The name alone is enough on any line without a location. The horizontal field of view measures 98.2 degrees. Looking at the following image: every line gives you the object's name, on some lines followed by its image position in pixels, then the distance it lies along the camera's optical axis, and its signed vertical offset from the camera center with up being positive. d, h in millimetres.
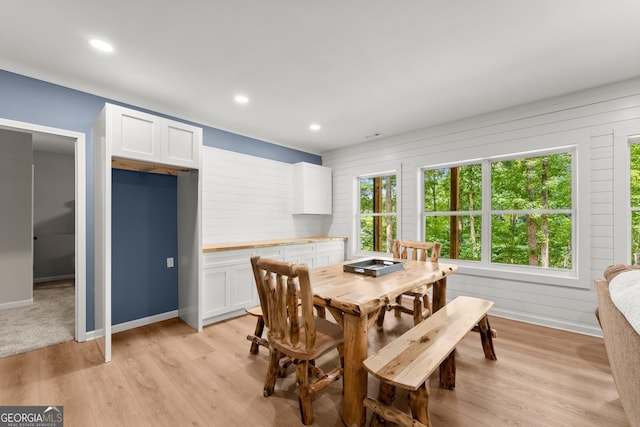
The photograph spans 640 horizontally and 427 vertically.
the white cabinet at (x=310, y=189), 4688 +410
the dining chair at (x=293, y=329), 1596 -736
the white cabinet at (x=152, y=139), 2471 +726
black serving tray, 2264 -482
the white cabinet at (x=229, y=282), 3152 -835
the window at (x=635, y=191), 2799 +206
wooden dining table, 1614 -572
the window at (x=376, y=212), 4820 +0
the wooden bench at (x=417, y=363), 1372 -798
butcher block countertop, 3188 -415
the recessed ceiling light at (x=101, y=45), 2094 +1296
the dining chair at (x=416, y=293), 2838 -839
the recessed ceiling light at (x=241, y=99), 3046 +1272
